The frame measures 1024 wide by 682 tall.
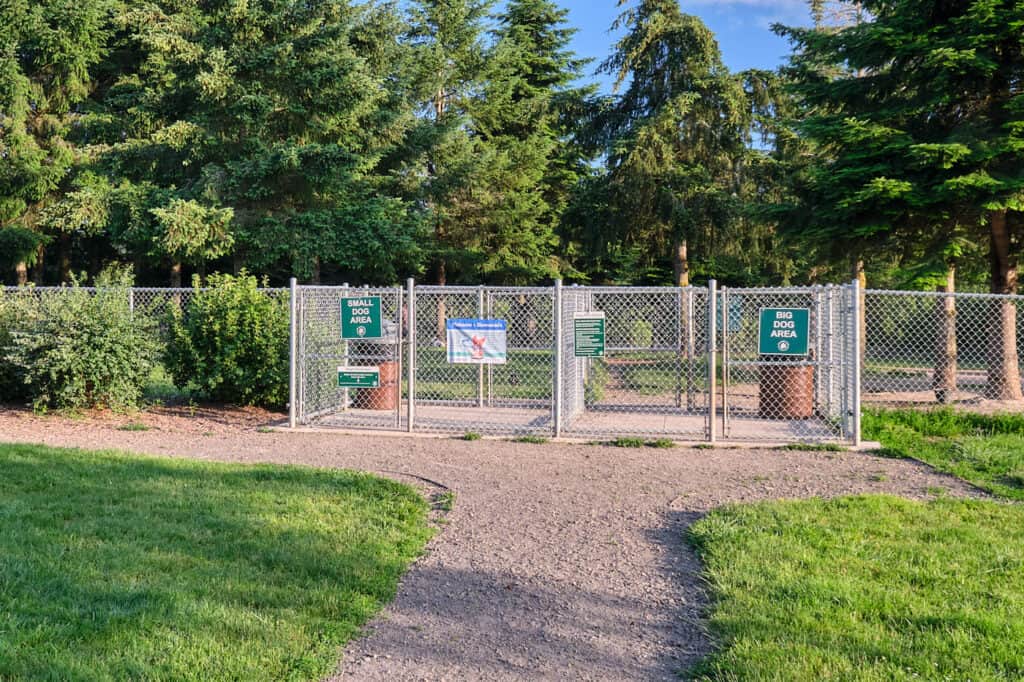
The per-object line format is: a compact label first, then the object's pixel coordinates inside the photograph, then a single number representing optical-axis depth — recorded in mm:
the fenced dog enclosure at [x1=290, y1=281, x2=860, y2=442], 10102
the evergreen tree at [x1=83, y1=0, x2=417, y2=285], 24281
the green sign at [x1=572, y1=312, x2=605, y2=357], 10203
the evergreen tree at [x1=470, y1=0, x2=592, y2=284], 29344
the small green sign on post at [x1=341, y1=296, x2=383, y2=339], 10734
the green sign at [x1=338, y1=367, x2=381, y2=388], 10789
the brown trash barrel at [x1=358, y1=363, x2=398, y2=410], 12641
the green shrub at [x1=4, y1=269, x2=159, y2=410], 11234
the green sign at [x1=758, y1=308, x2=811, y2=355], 9641
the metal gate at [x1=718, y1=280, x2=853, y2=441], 10008
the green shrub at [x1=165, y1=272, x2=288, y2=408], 12086
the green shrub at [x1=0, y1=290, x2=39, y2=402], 11672
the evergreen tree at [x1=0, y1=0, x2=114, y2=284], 27109
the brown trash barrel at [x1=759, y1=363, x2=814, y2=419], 11914
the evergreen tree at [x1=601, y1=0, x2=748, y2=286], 24047
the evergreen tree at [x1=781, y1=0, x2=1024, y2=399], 12836
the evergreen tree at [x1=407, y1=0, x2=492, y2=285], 27891
